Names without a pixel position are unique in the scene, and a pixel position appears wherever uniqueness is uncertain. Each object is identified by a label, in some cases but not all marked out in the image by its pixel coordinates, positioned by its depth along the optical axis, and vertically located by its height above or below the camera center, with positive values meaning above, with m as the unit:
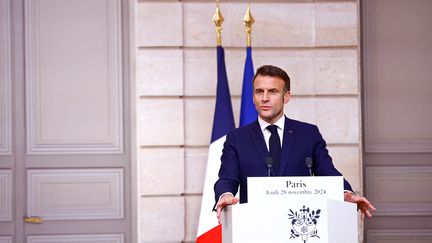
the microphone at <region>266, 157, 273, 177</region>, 6.39 -0.15
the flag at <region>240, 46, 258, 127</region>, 9.80 +0.25
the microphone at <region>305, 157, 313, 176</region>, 6.37 -0.15
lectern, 5.89 -0.37
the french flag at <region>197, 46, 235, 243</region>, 9.44 -0.13
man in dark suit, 6.97 -0.07
